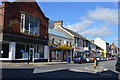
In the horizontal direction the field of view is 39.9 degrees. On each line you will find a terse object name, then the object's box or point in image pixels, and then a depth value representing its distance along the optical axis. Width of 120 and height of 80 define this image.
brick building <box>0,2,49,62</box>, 23.50
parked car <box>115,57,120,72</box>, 17.62
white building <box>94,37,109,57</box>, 89.38
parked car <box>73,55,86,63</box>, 33.22
